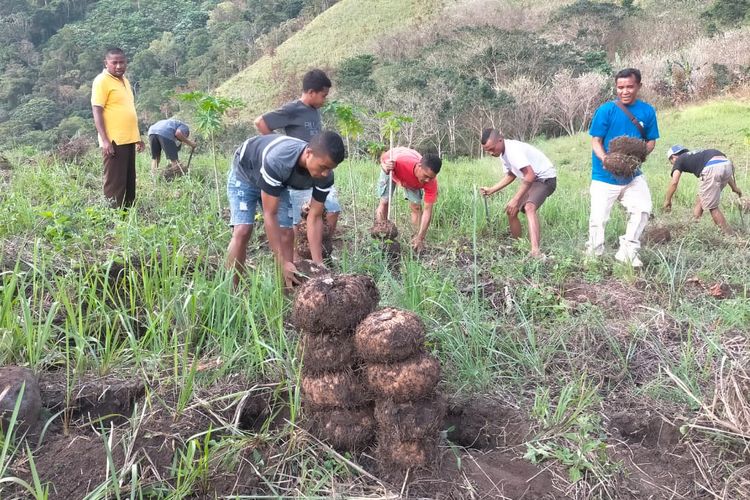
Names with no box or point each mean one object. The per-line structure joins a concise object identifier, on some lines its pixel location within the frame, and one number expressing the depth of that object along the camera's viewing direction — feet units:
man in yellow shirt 17.47
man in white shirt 16.96
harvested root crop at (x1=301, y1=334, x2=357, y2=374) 7.10
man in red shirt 16.29
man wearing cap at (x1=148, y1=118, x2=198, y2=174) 27.45
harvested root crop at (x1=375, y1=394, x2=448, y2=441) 6.66
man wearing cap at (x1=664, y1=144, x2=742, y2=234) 21.13
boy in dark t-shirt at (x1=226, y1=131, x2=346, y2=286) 10.50
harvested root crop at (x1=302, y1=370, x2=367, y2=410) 7.09
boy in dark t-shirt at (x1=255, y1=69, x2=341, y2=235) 15.67
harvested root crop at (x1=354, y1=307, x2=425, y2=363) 6.53
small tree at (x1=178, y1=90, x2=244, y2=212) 14.56
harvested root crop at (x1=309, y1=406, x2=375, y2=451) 7.11
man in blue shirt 16.12
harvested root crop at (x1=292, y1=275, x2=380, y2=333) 6.92
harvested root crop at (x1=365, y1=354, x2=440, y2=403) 6.59
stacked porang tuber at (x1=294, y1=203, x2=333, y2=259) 14.73
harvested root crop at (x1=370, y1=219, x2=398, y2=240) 14.90
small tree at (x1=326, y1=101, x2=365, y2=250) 15.44
